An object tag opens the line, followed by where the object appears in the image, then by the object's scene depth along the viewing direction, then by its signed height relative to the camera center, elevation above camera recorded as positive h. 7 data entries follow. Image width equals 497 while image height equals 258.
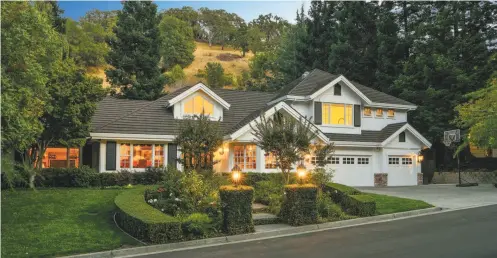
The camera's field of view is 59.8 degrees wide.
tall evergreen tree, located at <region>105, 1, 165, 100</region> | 46.53 +11.12
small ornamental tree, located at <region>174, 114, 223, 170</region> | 17.31 +0.49
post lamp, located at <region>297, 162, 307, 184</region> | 16.55 -0.60
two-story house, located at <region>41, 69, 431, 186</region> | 25.27 +1.82
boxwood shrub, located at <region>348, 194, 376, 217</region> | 16.92 -2.00
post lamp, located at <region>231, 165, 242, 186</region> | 14.91 -0.65
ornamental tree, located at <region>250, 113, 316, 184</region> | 17.11 +0.57
